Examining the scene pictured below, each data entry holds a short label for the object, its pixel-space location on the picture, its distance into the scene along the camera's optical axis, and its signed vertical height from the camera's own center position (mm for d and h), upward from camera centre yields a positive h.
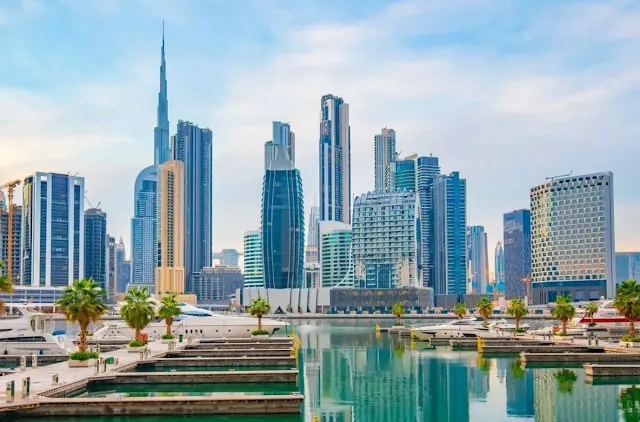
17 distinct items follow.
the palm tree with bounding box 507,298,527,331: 116688 -6701
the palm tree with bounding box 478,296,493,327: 131500 -7406
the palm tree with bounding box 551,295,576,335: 108000 -6583
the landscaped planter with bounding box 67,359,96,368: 65000 -7823
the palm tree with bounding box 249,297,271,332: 114000 -6313
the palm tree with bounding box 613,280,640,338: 88250 -4280
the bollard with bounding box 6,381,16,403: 44969 -6986
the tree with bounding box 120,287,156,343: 81500 -4623
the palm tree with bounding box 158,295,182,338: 101438 -5689
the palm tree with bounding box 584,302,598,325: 135750 -8045
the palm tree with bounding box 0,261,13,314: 66938 -1632
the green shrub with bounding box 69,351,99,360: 65562 -7346
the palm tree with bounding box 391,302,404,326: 168550 -9996
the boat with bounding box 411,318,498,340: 113500 -9583
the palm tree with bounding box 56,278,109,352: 67000 -3210
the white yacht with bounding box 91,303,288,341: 112925 -8944
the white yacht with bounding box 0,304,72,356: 83000 -7632
